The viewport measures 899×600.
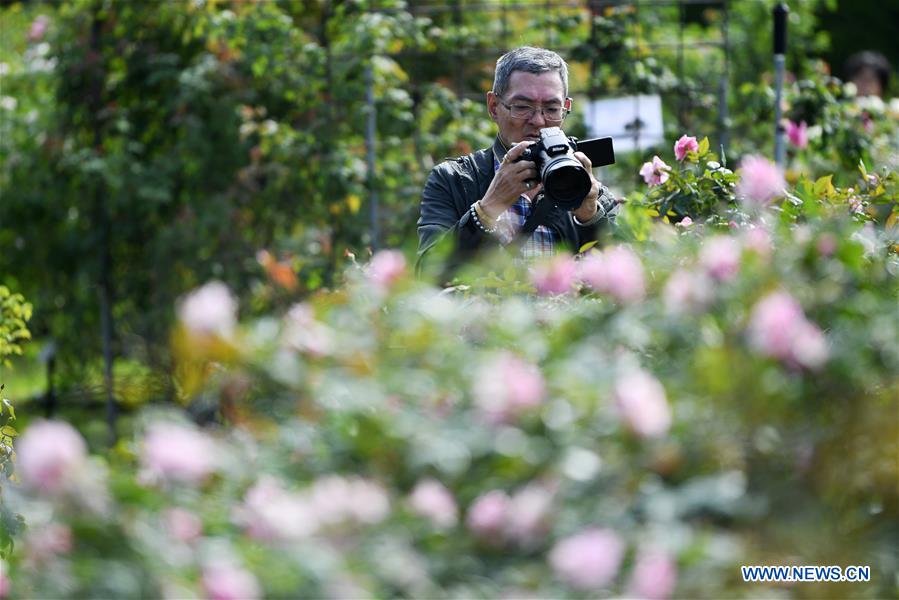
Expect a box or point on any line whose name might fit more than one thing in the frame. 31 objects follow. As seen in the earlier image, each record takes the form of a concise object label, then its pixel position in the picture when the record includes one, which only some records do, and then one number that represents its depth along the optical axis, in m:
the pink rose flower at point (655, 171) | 8.65
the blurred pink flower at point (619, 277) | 7.81
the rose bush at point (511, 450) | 6.67
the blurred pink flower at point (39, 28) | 11.68
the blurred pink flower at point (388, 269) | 7.84
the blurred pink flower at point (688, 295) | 7.78
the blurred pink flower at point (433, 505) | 6.96
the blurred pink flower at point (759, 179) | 8.00
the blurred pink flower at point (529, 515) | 6.88
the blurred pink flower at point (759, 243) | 7.83
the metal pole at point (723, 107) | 10.56
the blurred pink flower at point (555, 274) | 7.91
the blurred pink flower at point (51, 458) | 6.48
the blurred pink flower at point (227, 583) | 6.38
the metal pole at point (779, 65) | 10.25
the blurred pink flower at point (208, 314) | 7.42
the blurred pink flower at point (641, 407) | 7.04
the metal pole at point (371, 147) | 10.41
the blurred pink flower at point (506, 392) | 7.16
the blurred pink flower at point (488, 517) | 6.95
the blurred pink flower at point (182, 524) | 6.75
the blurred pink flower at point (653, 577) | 6.66
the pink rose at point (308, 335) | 7.58
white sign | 10.34
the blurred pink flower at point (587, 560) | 6.60
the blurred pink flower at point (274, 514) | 6.63
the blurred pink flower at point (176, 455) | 6.72
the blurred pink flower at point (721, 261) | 7.80
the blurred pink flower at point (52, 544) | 6.71
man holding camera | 8.65
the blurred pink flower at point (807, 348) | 7.39
